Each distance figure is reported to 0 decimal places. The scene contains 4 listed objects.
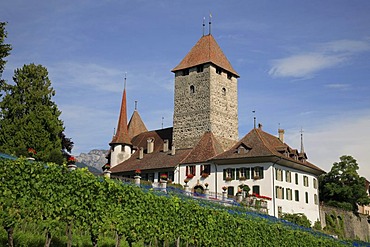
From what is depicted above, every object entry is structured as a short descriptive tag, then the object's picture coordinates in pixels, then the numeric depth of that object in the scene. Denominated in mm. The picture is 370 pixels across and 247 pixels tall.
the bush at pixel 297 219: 39812
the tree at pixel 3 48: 29020
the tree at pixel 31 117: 35453
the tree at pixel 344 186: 54594
